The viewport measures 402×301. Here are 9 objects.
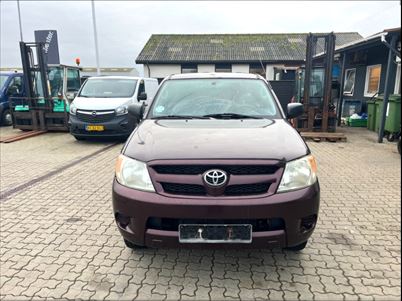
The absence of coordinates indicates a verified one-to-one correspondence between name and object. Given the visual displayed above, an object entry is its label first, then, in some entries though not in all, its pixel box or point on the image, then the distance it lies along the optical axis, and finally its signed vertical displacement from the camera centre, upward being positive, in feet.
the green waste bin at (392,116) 27.97 -3.22
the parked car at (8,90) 40.91 -1.11
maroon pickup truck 7.89 -2.73
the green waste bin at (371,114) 35.41 -3.86
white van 29.30 -2.85
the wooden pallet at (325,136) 30.30 -5.22
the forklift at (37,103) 34.94 -2.45
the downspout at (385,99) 28.17 -1.79
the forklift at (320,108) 30.83 -2.78
